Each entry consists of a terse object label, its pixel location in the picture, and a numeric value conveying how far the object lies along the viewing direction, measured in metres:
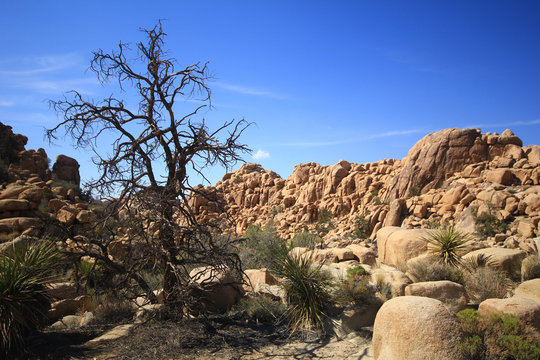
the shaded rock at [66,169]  35.00
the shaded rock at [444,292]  9.65
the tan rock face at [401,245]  13.99
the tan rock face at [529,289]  9.96
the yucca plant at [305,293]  9.27
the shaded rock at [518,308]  7.33
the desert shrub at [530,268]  11.94
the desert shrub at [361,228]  31.25
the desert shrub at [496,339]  6.52
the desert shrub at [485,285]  10.44
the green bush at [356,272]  11.04
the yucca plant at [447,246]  12.95
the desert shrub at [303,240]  21.01
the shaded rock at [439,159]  31.97
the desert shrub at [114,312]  9.45
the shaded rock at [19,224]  16.59
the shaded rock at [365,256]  14.48
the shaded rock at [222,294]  10.12
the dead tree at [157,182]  8.20
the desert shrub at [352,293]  9.79
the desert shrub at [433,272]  11.27
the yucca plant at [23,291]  6.85
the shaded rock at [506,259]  12.62
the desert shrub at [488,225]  21.38
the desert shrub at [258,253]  15.35
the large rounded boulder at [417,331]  6.29
